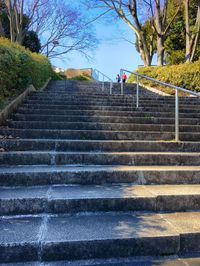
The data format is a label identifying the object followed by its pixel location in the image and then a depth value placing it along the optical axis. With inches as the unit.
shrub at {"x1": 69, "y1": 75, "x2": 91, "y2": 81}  679.0
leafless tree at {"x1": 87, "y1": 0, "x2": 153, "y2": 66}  432.8
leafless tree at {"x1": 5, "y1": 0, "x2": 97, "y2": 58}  392.1
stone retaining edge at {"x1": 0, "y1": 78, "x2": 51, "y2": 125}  132.3
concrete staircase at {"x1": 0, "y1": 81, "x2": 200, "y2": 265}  63.3
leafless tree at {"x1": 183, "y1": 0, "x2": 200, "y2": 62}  395.9
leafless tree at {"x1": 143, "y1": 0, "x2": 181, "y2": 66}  420.9
